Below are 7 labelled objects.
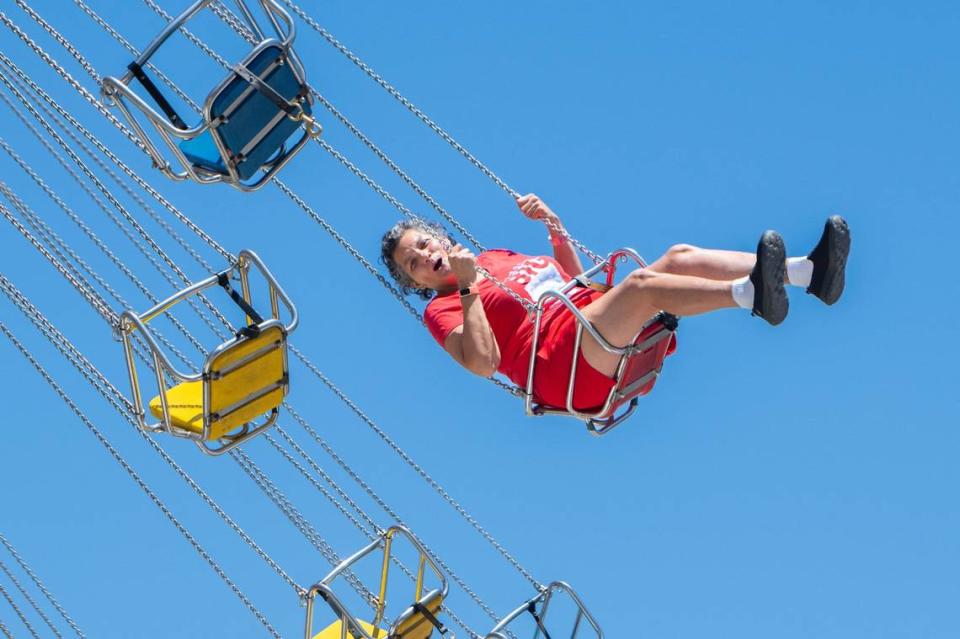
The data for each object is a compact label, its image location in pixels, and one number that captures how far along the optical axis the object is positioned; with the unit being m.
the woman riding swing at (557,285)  17.16
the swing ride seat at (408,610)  20.83
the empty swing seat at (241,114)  17.75
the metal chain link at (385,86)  18.27
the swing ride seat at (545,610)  21.72
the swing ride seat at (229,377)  18.09
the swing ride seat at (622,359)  18.56
